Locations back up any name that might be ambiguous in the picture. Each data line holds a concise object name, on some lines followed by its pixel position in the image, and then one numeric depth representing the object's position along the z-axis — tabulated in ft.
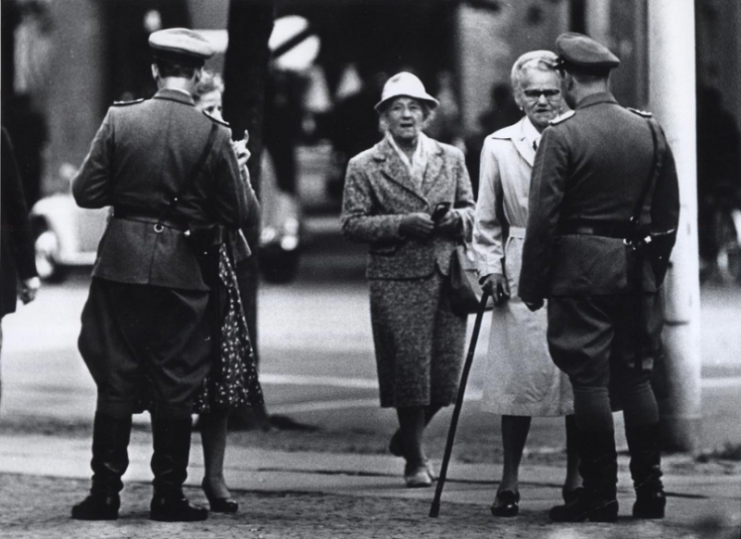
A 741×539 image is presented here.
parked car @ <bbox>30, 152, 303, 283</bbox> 136.46
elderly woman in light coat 45.70
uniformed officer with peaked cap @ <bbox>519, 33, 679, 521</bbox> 42.06
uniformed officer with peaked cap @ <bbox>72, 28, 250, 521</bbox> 43.39
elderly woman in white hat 51.21
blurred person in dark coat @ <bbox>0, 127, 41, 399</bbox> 48.73
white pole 54.70
